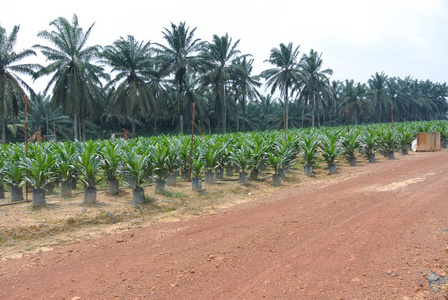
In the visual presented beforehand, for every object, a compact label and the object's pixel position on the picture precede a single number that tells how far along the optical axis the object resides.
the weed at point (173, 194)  8.40
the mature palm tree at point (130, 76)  33.28
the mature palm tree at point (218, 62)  38.81
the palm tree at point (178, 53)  34.84
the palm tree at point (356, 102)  58.59
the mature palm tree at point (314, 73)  50.09
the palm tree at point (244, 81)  41.06
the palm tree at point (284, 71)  45.78
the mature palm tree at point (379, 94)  65.00
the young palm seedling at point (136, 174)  7.55
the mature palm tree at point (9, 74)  30.47
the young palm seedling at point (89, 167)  7.38
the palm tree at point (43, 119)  41.41
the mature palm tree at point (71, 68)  30.34
